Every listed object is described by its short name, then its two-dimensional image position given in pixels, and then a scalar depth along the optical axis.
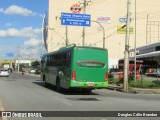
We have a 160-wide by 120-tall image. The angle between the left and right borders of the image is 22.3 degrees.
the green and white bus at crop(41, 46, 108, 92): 25.00
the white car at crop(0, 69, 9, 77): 62.88
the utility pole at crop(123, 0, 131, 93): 29.63
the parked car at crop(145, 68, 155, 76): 62.83
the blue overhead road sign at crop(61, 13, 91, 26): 45.91
